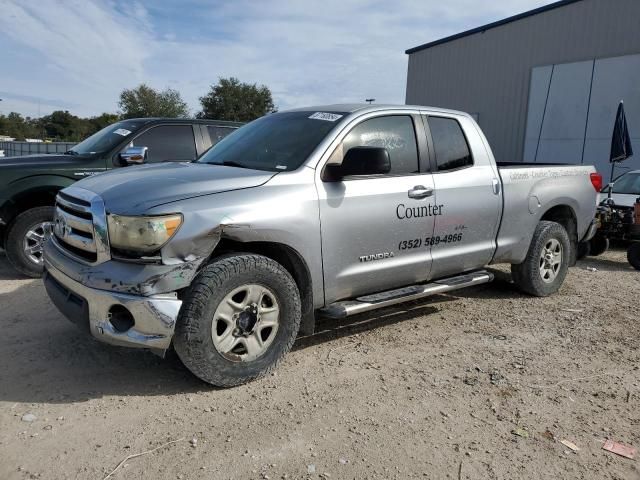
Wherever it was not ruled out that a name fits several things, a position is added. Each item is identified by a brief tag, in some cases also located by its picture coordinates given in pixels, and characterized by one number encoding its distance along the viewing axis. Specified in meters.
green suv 5.71
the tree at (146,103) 59.97
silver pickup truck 3.00
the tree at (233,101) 57.22
